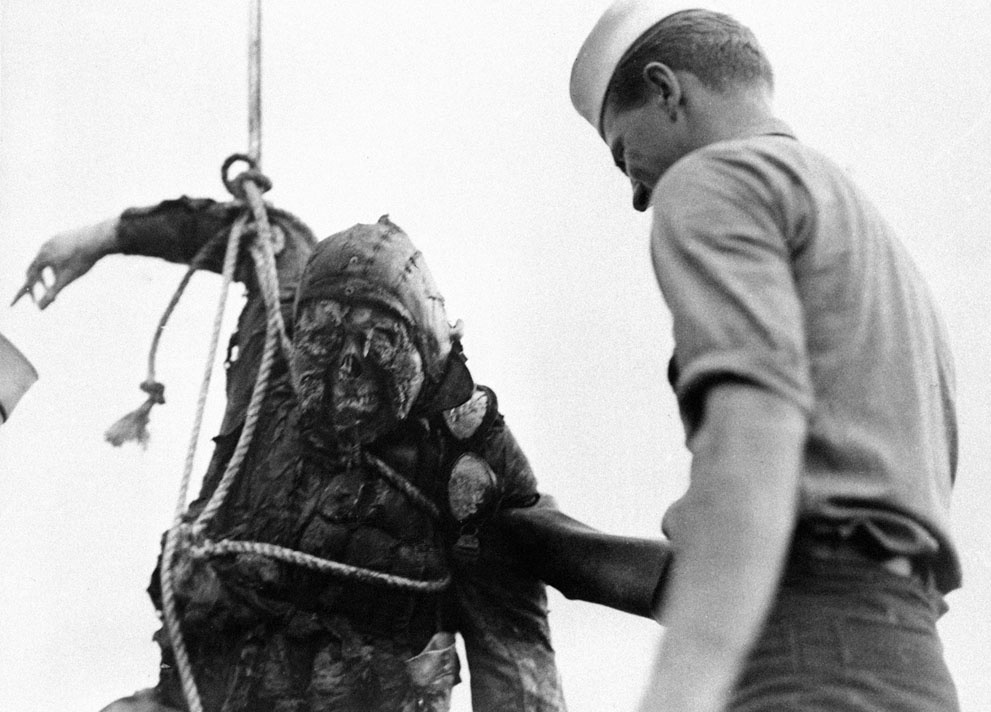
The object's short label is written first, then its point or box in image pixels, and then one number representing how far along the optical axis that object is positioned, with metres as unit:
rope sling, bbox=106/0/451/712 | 2.39
